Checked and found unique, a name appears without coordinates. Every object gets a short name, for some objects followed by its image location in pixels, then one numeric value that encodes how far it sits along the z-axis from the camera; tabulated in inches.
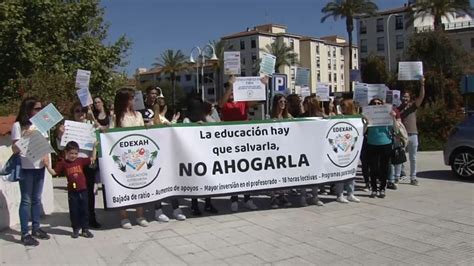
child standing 262.4
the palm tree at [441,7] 2303.2
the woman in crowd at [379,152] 354.0
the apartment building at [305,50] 4380.4
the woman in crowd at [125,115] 281.6
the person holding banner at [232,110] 324.4
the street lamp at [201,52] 1511.3
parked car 426.6
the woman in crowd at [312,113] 333.7
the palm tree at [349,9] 2576.3
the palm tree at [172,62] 3865.7
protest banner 277.4
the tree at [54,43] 768.3
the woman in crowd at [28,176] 251.6
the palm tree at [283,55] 3676.2
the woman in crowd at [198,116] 308.7
